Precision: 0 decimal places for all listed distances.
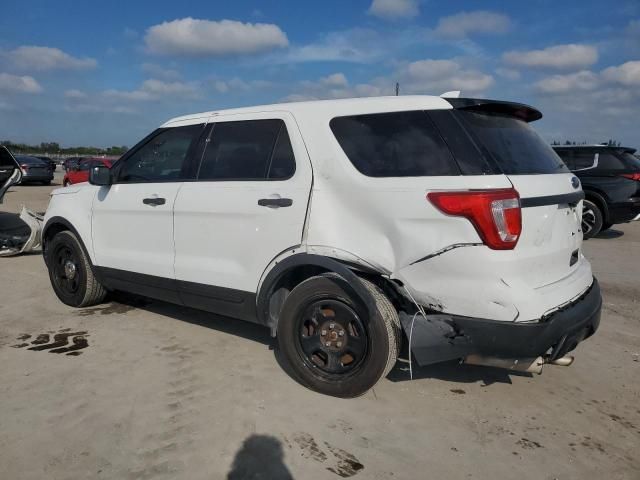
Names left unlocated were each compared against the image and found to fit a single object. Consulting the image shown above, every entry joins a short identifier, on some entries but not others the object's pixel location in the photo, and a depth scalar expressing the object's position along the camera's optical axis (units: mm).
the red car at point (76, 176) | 20859
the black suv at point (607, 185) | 9422
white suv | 2795
